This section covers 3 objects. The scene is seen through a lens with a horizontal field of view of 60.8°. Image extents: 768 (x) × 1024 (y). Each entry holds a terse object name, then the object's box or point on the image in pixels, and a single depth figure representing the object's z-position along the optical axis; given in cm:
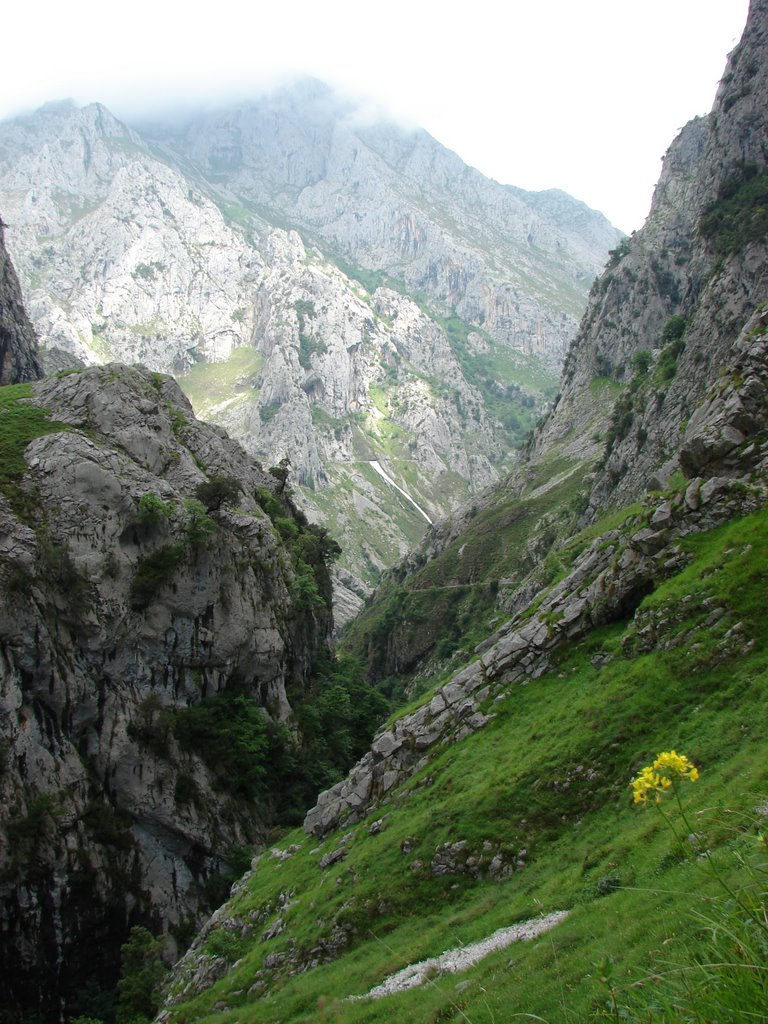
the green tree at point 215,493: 5512
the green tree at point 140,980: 3095
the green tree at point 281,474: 8462
